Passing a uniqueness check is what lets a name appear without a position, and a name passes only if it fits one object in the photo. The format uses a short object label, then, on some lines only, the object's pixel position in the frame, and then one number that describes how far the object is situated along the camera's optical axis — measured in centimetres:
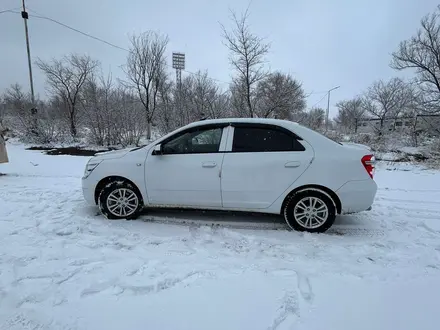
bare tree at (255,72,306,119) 1552
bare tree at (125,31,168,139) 2161
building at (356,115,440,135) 1573
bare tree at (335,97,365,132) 5045
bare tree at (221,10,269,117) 1322
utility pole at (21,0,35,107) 1625
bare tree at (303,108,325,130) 1953
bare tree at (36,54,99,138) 2408
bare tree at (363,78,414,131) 4028
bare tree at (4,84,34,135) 1691
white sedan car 343
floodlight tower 2488
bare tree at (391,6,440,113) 1694
